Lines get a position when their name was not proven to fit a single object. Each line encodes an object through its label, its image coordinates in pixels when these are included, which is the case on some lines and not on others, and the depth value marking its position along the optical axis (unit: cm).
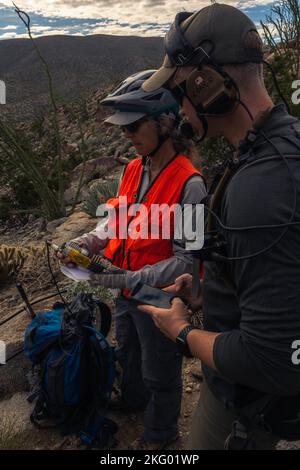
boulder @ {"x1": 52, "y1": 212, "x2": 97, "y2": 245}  609
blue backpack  278
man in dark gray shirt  111
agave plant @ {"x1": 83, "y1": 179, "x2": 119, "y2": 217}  688
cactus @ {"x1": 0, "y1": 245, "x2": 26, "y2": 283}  579
